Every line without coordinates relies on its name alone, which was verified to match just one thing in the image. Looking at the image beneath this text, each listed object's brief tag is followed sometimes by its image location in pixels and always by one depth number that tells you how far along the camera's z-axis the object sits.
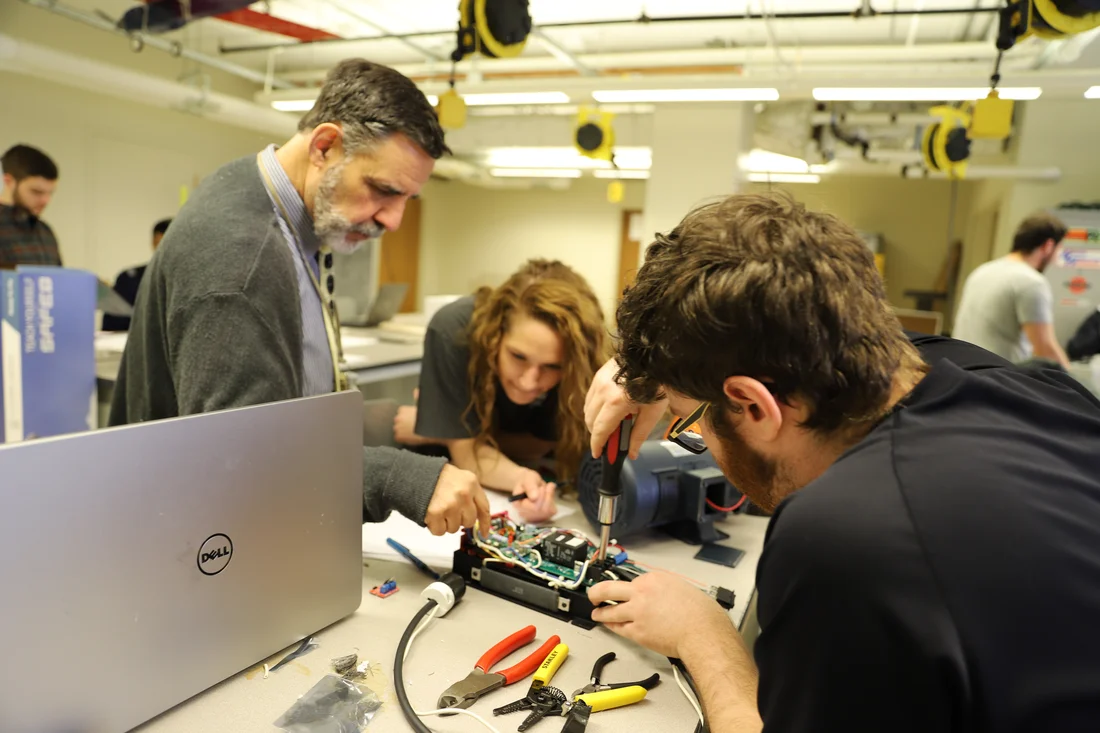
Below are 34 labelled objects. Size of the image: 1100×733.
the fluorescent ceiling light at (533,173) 7.45
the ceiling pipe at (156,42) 4.27
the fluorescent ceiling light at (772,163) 5.46
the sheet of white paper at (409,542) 1.17
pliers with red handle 0.78
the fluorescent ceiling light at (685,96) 3.33
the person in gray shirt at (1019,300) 3.54
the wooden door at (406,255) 9.12
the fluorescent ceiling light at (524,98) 3.66
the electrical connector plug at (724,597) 1.05
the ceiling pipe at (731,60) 4.68
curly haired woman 1.58
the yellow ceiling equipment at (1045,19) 1.86
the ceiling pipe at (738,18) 3.78
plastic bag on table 0.73
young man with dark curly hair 0.52
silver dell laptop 0.61
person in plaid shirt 3.62
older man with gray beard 1.01
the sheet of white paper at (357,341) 3.73
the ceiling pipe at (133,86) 3.52
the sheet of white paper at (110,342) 3.13
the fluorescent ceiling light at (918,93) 3.07
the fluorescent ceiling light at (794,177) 6.60
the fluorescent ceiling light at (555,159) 5.77
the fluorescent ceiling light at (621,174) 7.31
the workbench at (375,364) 2.89
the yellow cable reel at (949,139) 3.70
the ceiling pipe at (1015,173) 5.38
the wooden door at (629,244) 9.11
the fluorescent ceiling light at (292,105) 4.53
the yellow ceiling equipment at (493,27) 2.32
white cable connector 0.97
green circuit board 1.03
